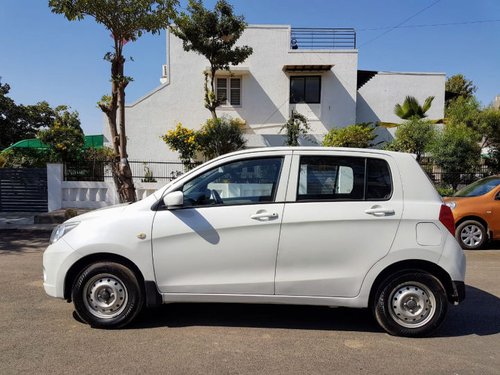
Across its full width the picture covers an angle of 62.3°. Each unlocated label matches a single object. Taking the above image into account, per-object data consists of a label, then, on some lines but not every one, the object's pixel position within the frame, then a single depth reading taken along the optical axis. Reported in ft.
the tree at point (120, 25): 33.04
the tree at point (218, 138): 53.47
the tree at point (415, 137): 52.49
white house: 67.00
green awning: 57.57
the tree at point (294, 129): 59.57
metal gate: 45.93
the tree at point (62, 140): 44.73
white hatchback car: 13.42
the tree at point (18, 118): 110.73
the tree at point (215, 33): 54.75
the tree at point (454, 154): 48.44
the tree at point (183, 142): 52.60
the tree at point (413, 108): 73.42
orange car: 29.07
